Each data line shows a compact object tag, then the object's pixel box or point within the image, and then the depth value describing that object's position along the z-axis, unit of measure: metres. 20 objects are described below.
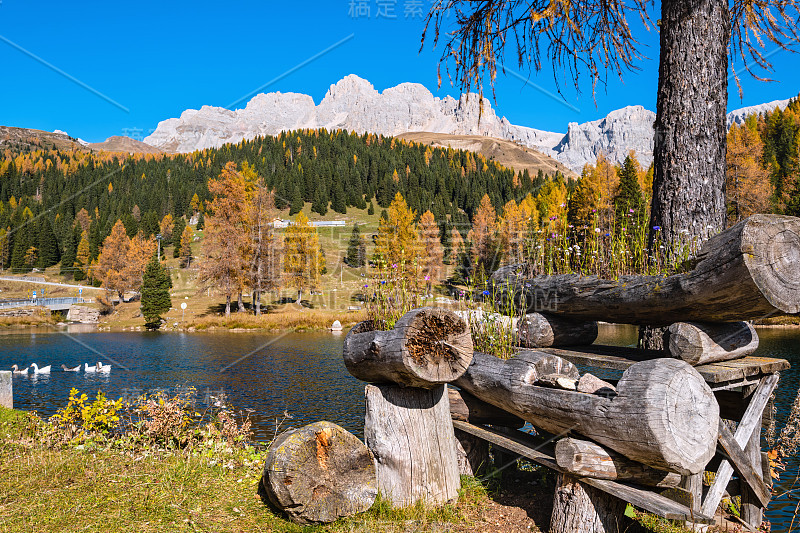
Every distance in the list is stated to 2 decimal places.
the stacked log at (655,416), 3.87
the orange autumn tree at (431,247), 47.91
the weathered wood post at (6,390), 11.29
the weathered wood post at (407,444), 5.25
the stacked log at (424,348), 4.76
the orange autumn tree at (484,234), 54.39
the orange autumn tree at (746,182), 39.59
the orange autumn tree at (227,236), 42.09
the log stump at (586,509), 4.51
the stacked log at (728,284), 3.93
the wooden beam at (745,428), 4.88
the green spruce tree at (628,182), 46.01
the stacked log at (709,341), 4.60
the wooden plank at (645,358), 4.51
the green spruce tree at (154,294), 42.59
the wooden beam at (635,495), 3.96
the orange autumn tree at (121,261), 56.94
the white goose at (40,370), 20.52
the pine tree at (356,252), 68.25
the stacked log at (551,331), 6.57
